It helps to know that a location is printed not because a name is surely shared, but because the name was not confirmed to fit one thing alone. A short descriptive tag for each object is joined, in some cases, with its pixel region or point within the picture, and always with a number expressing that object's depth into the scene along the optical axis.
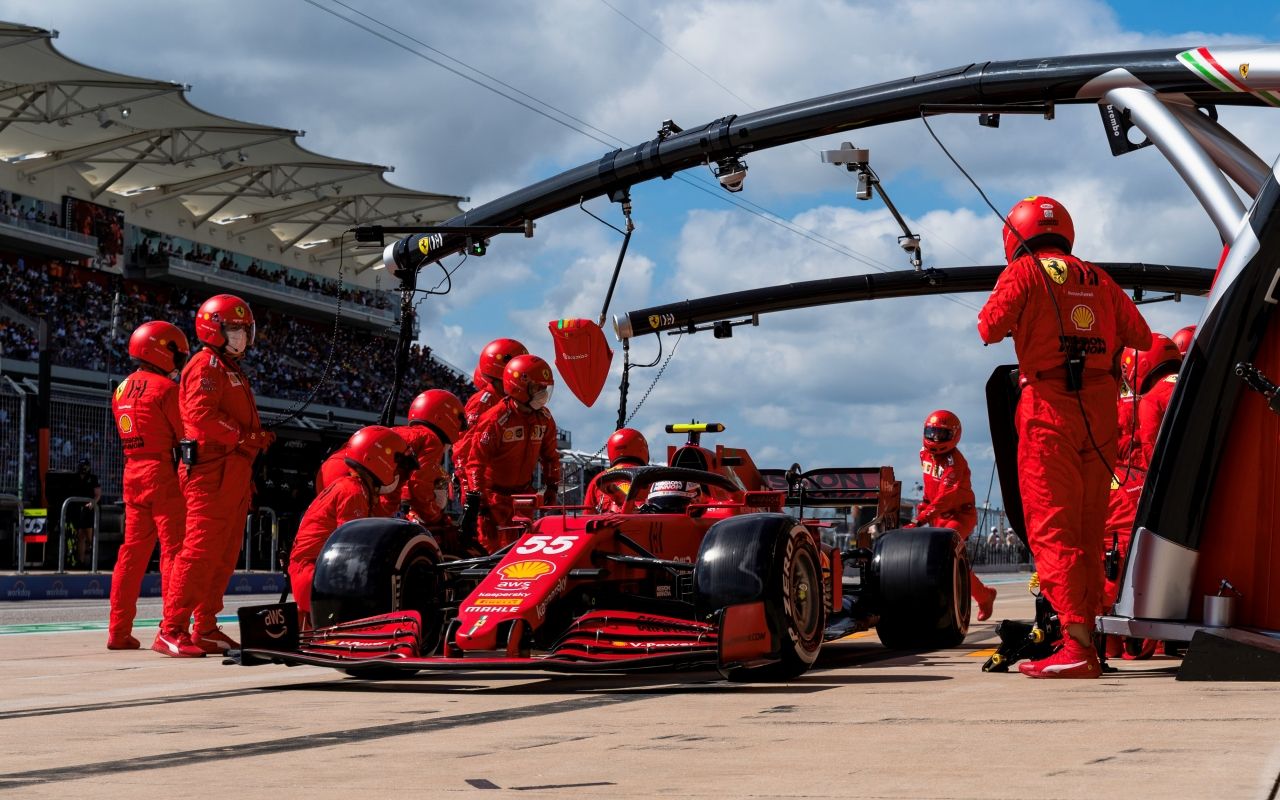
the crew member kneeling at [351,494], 9.57
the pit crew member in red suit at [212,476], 9.60
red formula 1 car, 6.77
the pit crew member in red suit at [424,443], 10.59
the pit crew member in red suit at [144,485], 10.16
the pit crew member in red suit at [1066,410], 7.11
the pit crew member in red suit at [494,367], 12.64
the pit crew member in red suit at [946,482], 13.04
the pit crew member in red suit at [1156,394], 9.40
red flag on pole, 15.58
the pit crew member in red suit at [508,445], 11.77
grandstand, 27.06
